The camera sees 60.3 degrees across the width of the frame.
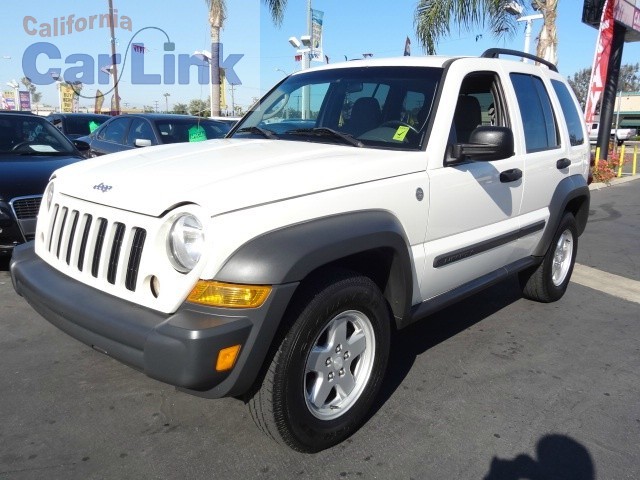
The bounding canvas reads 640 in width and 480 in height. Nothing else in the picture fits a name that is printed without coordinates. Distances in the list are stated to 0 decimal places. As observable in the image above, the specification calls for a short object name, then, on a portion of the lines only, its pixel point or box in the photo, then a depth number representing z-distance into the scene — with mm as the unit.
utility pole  27406
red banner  13551
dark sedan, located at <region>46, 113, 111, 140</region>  13219
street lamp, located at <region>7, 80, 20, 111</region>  42500
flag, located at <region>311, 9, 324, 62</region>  16922
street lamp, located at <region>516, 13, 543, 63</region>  14031
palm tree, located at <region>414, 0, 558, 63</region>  12953
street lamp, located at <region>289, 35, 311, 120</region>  15984
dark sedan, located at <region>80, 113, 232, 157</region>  7828
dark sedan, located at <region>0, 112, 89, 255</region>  4758
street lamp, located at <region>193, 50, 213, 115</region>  20094
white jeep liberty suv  2180
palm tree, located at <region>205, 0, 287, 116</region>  18047
